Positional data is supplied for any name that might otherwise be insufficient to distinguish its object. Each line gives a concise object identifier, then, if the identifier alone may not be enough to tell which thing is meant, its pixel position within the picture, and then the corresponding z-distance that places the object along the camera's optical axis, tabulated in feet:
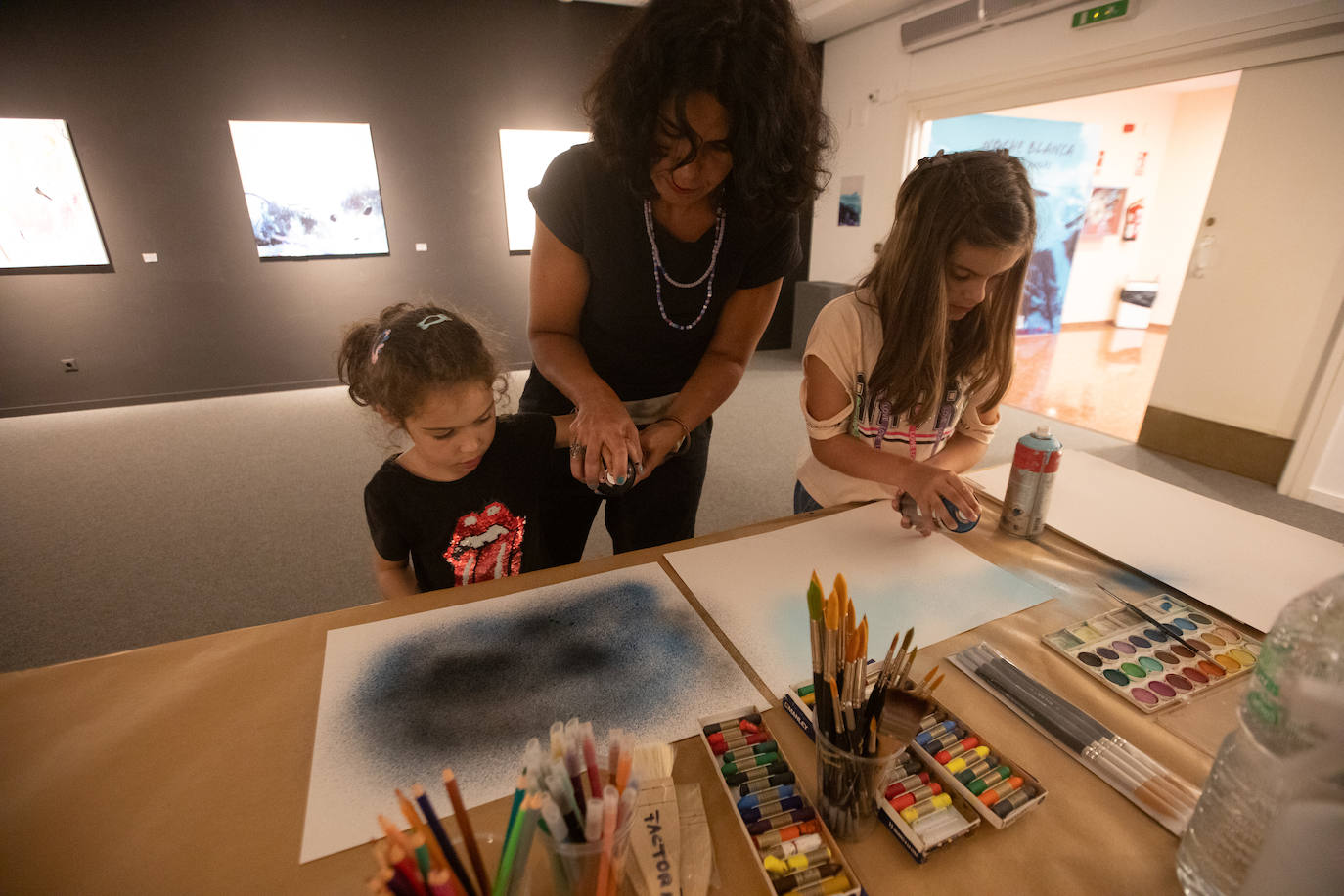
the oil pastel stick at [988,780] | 1.69
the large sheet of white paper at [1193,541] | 2.69
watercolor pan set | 2.15
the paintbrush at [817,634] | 1.42
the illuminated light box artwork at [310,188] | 12.45
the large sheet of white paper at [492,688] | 1.81
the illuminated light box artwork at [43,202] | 11.21
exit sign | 9.52
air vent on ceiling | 10.78
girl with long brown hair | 3.07
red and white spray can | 3.00
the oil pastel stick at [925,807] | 1.62
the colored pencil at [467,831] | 1.10
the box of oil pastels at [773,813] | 1.48
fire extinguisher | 19.06
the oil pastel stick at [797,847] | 1.53
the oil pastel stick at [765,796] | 1.63
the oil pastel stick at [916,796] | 1.65
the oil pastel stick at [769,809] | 1.61
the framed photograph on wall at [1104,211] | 18.40
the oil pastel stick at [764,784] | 1.69
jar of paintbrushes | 1.46
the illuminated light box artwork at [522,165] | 14.06
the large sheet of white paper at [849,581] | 2.39
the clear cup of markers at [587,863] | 1.25
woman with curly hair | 2.67
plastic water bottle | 1.16
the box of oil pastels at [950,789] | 1.60
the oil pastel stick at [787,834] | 1.55
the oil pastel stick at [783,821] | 1.58
